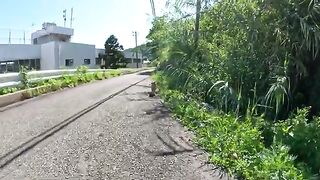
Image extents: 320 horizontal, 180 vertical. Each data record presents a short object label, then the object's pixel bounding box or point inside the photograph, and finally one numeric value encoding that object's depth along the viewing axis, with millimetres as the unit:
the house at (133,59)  38525
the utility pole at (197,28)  6390
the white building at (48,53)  21706
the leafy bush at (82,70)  11554
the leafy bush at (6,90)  5990
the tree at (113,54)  32304
